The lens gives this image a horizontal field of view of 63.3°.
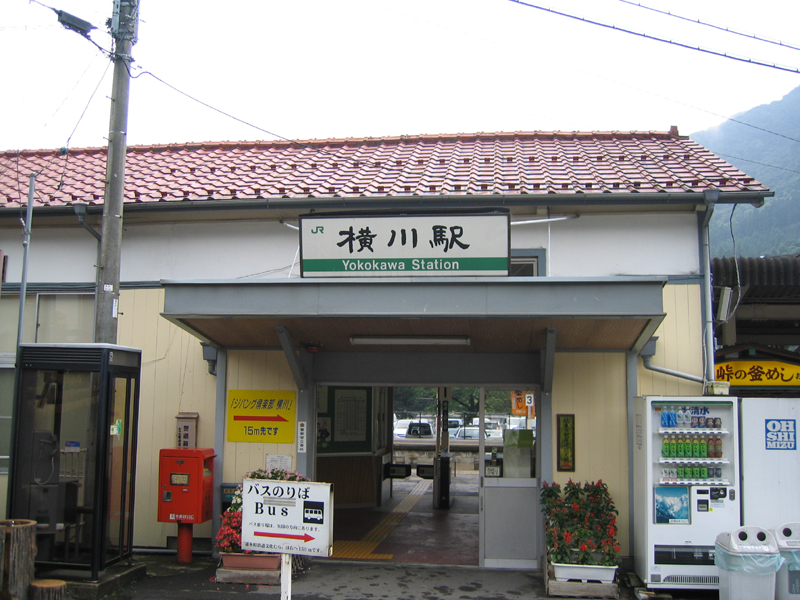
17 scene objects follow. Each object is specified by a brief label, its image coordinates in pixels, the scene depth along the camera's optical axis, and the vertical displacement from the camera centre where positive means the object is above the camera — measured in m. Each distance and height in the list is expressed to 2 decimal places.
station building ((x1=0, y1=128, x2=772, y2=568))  7.11 +1.13
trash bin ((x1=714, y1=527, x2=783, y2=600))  6.71 -1.72
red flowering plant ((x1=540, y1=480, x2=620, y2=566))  7.42 -1.51
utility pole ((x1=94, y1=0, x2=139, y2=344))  7.37 +2.43
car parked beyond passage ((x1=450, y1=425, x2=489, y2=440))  26.64 -1.65
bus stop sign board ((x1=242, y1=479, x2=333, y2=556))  5.21 -1.05
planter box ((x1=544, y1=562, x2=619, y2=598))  7.30 -2.14
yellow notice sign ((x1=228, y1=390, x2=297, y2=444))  9.05 -0.36
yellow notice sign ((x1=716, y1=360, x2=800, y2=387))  9.32 +0.34
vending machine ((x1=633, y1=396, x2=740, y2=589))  7.38 -1.03
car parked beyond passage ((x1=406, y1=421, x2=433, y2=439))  28.23 -1.63
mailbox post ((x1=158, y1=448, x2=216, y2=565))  8.45 -1.27
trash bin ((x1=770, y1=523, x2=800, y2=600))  6.89 -1.81
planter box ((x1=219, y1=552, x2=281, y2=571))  7.82 -2.05
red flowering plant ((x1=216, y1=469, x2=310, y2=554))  7.87 -1.60
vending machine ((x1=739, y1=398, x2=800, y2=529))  7.52 -0.74
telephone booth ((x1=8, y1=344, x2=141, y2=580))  7.43 -0.78
